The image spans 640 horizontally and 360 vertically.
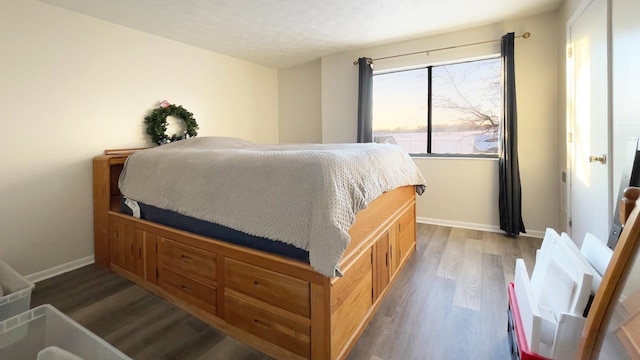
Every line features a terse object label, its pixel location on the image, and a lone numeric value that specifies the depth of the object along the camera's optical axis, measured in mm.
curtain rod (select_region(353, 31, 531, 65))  2902
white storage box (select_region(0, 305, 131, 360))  1097
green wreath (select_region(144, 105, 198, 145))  2973
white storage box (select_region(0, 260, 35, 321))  1418
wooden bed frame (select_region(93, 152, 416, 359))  1289
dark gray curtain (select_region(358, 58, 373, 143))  3715
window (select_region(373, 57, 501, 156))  3305
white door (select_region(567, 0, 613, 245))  1779
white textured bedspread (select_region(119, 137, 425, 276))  1226
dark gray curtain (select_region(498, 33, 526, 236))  2943
